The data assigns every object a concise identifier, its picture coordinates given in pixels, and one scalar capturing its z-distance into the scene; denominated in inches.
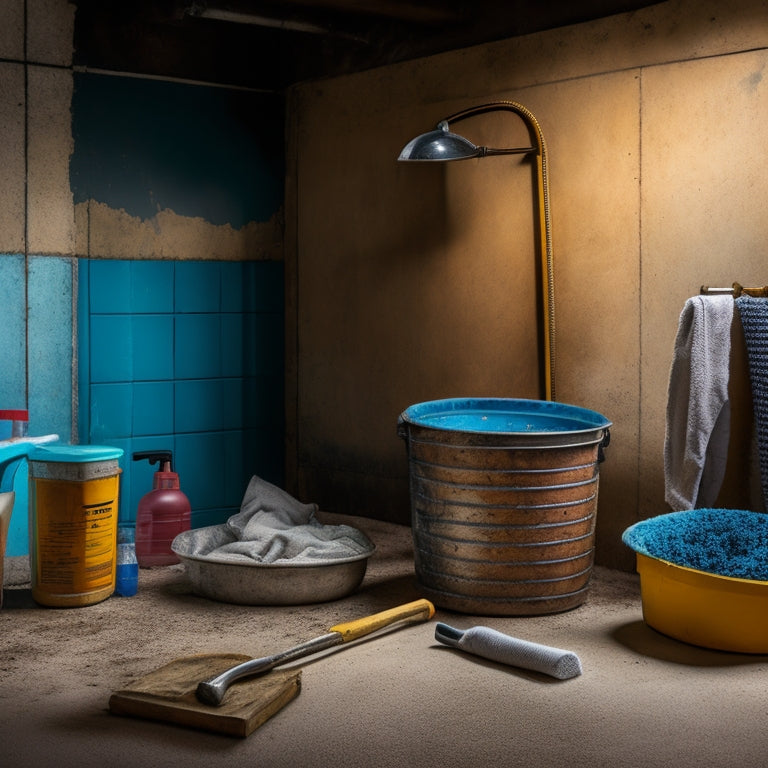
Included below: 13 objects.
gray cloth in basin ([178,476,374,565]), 125.8
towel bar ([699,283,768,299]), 122.4
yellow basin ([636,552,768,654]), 104.2
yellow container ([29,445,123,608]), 123.3
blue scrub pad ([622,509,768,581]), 105.7
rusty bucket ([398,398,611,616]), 118.2
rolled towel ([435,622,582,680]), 99.9
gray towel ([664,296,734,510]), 122.0
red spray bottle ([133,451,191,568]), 145.4
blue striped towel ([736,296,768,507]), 119.0
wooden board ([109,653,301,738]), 87.8
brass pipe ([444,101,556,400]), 141.2
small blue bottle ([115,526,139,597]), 130.1
